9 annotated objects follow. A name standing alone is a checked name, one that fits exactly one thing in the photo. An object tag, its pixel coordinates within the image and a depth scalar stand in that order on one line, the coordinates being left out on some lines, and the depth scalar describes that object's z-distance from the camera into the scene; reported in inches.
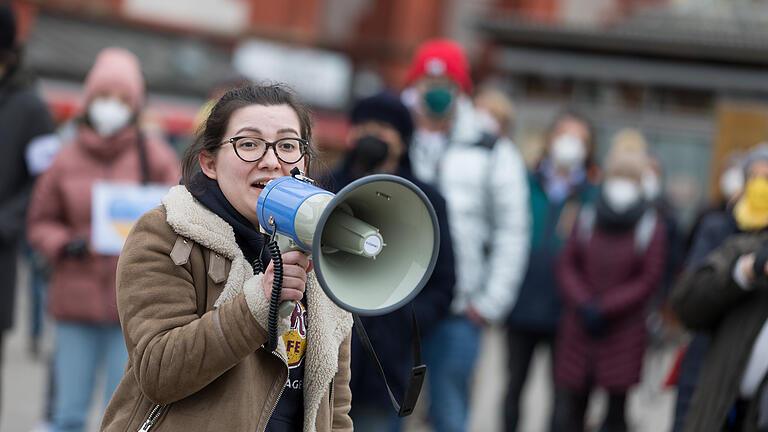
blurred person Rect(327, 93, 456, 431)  323.0
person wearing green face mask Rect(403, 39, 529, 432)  397.7
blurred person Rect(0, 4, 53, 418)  376.8
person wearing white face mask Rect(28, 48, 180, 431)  369.7
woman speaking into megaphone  168.4
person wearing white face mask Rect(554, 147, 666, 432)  466.9
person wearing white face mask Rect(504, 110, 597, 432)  486.9
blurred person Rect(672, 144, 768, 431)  308.5
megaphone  161.5
